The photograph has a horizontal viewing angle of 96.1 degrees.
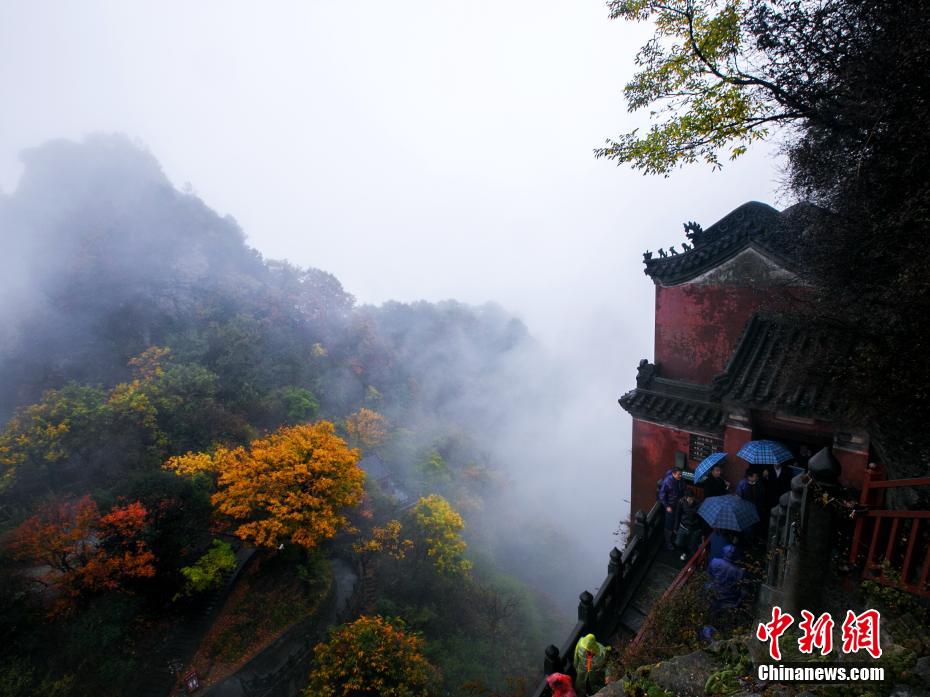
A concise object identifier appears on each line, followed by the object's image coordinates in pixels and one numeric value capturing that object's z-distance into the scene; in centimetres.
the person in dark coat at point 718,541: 689
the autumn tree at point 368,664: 1178
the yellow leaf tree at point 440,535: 2006
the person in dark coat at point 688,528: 816
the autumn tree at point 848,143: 499
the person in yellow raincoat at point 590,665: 616
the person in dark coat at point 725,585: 616
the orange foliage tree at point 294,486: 1398
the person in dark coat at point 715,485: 800
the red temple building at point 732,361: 757
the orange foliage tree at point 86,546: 1215
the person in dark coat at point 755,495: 742
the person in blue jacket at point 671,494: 834
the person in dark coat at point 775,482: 754
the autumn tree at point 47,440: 1712
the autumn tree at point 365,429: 2773
